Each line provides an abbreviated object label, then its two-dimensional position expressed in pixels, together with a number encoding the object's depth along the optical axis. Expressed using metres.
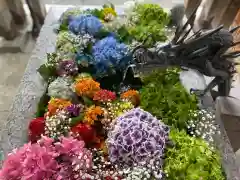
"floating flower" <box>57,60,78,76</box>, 1.17
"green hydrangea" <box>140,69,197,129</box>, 1.04
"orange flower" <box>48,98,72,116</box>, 1.04
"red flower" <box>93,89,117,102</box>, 1.07
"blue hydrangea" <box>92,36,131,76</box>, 1.16
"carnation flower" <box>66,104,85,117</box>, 1.03
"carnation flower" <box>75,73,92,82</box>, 1.16
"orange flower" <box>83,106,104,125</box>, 1.01
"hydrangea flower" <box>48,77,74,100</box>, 1.11
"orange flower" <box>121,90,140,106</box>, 1.10
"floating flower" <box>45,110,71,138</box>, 0.99
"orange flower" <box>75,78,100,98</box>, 1.09
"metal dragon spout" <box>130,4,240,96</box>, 1.04
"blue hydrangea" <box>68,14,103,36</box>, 1.28
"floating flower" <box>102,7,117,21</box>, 1.36
